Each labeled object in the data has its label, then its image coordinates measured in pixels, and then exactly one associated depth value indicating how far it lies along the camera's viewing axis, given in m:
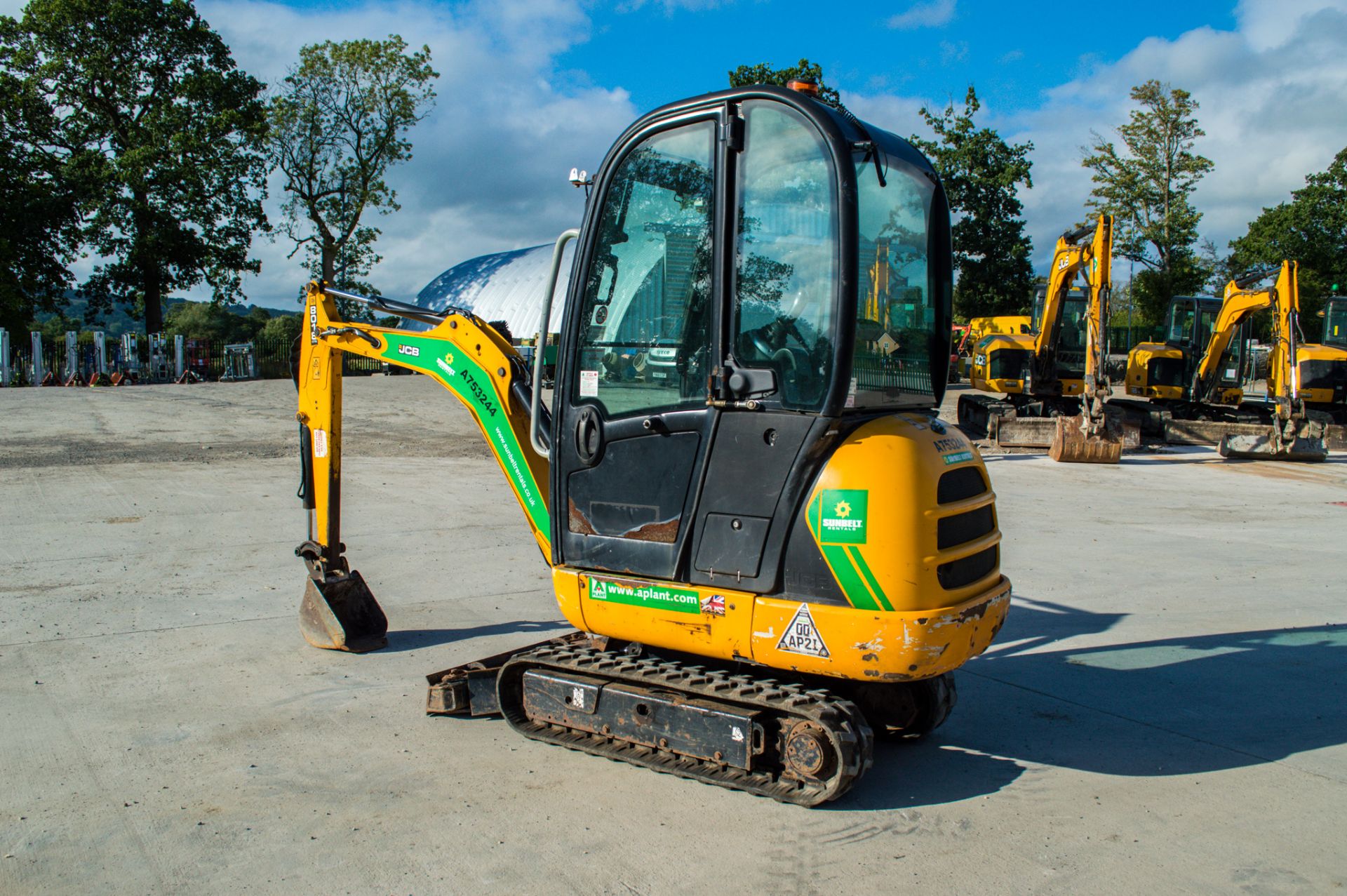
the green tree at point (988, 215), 38.53
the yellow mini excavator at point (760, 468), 3.68
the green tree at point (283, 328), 39.26
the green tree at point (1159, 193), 43.69
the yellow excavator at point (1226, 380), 17.97
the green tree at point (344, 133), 40.03
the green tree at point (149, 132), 36.44
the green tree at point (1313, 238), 46.41
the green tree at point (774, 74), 30.81
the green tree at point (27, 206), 35.31
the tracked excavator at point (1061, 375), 17.27
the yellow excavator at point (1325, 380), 22.19
